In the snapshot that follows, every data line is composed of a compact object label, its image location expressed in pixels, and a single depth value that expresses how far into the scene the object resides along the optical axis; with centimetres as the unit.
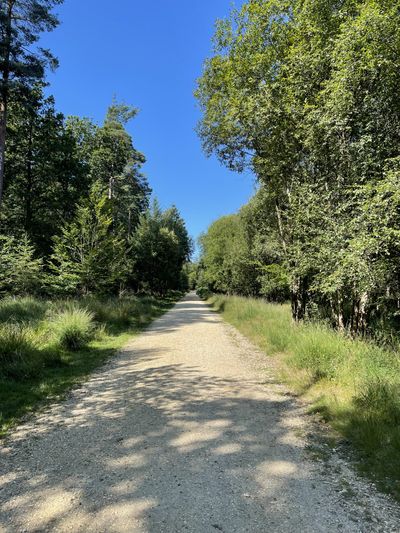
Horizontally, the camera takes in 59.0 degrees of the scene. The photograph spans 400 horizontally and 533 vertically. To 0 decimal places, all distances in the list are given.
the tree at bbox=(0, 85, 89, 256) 2580
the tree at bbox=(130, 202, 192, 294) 3434
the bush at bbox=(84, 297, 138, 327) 1367
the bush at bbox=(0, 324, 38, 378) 662
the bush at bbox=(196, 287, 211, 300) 5105
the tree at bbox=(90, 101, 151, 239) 3169
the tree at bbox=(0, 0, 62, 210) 1386
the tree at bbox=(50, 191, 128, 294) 1609
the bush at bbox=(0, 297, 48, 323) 1190
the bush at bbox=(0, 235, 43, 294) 1759
